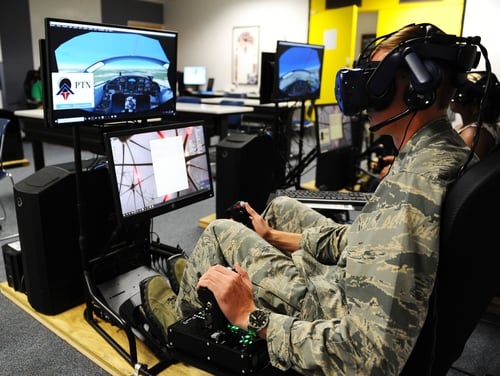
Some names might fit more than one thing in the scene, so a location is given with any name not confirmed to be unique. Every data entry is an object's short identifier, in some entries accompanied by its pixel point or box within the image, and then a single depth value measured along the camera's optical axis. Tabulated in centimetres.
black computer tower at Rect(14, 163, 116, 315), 174
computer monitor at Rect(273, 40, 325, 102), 279
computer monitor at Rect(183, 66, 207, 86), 894
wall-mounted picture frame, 896
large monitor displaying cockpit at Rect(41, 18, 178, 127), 142
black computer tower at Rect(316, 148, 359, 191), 330
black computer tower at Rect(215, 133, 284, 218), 263
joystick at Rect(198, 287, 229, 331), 97
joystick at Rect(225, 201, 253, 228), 160
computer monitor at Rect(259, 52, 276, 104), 287
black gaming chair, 71
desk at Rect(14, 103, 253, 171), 389
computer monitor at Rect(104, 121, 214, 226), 151
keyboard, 196
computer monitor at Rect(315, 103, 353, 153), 309
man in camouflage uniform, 75
